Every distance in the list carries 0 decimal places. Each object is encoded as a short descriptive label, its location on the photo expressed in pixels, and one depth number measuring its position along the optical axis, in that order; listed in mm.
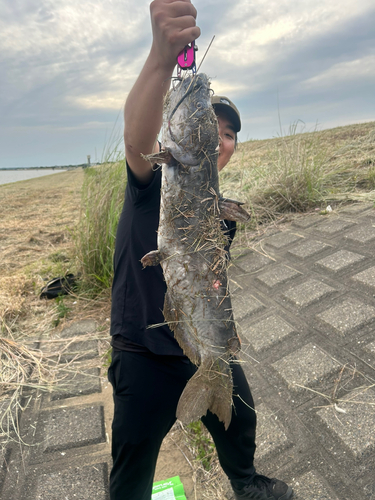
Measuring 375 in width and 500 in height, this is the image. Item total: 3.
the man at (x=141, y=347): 1866
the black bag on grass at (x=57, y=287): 5902
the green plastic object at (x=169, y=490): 2691
